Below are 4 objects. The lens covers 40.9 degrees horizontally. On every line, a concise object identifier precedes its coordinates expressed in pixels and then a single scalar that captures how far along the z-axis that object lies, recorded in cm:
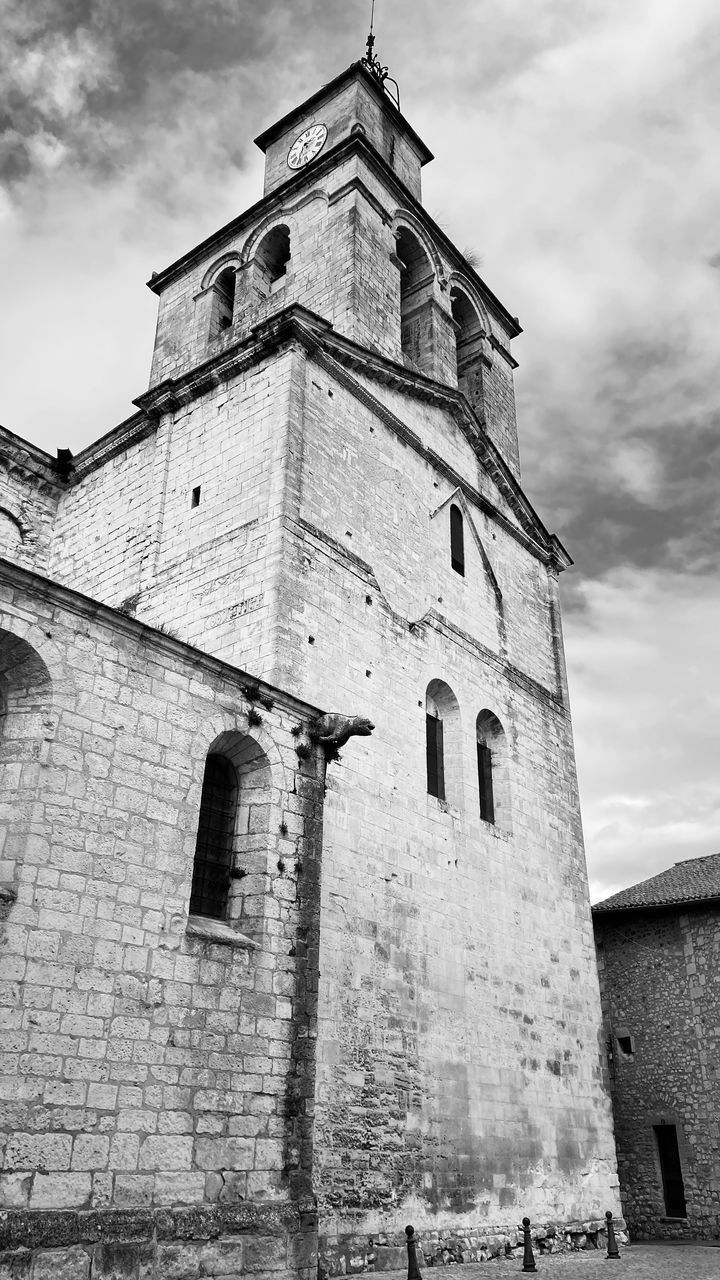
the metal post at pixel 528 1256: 934
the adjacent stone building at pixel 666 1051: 1464
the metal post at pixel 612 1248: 1119
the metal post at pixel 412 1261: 768
